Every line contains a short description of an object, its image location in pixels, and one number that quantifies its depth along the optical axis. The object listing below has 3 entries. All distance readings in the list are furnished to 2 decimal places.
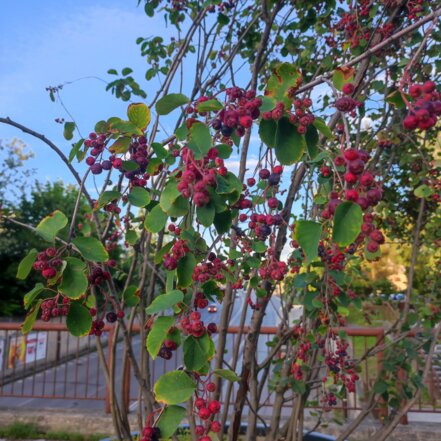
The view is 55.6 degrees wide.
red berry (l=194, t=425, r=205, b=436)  0.85
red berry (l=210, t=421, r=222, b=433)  0.83
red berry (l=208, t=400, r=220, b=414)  0.81
